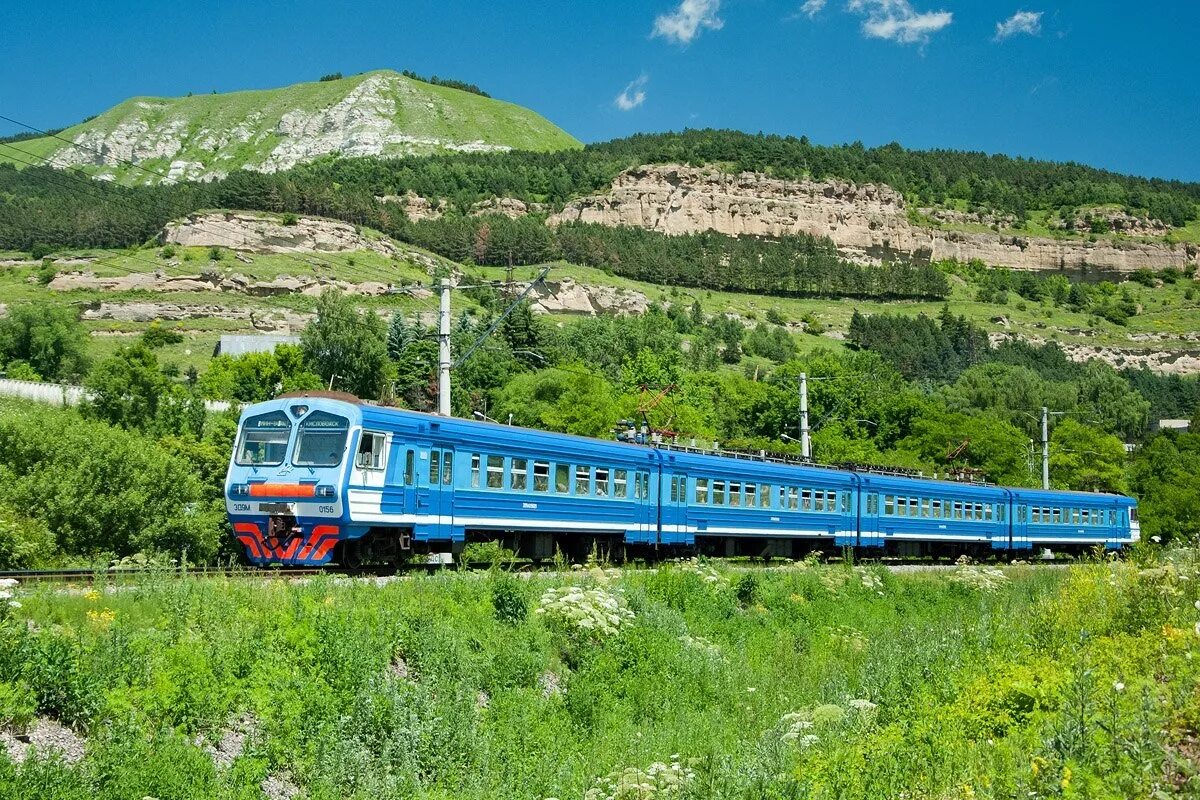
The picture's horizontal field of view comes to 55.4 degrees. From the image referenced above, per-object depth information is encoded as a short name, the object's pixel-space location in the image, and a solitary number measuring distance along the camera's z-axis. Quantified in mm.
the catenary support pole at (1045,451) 51459
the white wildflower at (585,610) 16625
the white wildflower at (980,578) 30281
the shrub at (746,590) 23359
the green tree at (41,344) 98000
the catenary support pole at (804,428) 38906
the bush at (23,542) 26406
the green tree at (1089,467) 86625
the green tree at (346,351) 102500
